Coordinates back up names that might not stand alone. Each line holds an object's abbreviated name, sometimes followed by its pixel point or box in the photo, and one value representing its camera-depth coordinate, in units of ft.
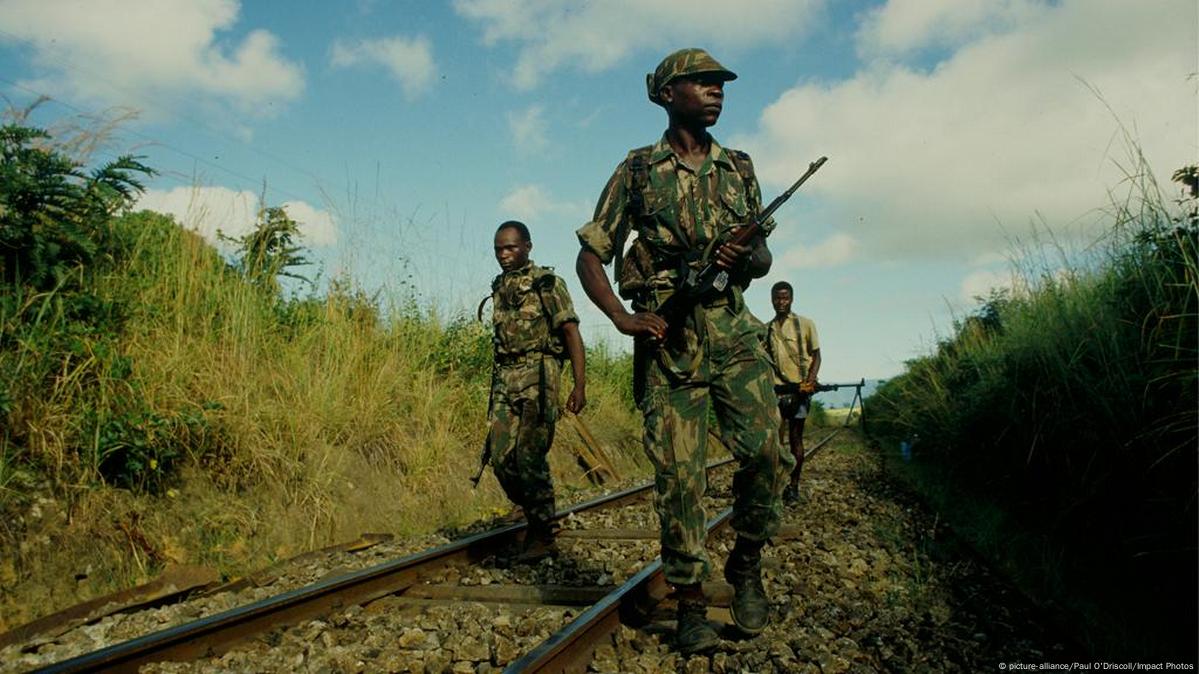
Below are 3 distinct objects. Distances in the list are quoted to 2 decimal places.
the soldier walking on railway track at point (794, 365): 24.82
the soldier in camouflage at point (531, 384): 17.11
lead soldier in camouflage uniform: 10.59
